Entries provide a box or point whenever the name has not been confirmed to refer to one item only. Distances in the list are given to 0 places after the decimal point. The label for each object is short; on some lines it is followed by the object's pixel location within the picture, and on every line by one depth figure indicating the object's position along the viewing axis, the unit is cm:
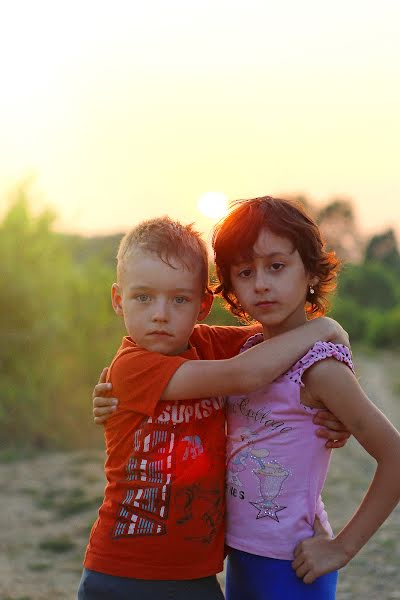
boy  182
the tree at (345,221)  1783
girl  176
